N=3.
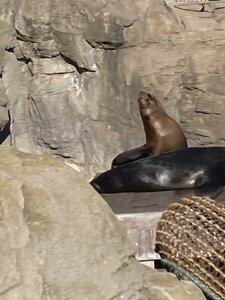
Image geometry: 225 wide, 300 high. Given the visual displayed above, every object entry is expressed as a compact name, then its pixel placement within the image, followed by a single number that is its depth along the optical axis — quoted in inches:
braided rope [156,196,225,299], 335.9
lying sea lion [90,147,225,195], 490.6
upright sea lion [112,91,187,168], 611.2
